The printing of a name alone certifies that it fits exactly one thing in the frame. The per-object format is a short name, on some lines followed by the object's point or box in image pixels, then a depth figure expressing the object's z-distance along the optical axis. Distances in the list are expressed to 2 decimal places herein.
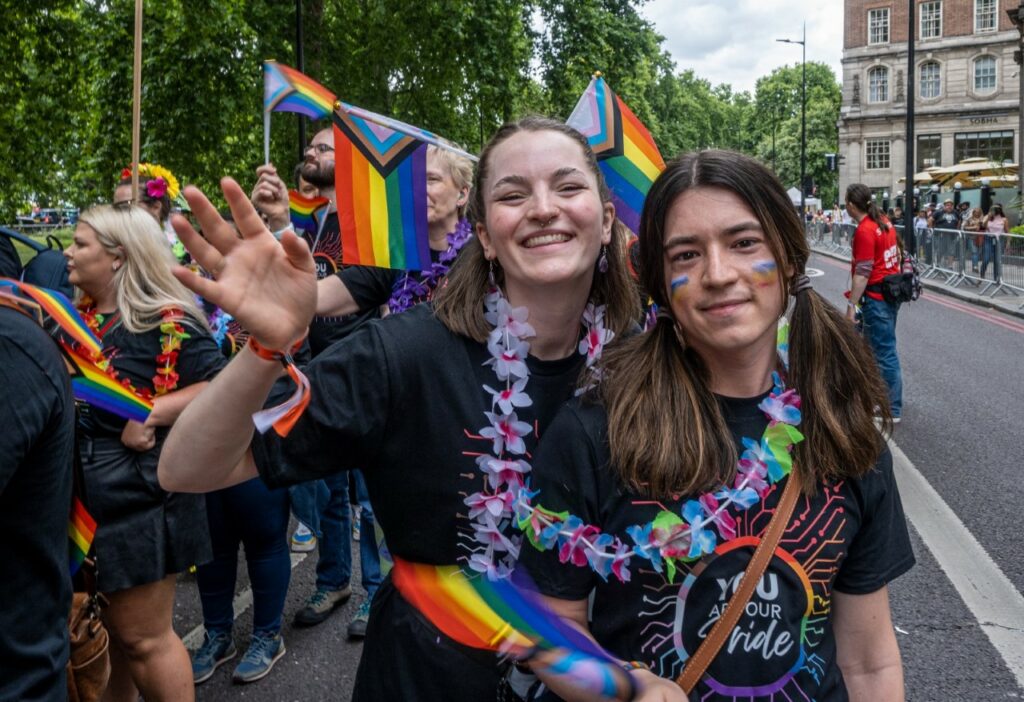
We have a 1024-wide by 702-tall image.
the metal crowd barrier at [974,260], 17.34
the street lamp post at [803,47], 41.16
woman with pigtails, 1.63
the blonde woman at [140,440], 3.04
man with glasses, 4.51
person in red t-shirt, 8.07
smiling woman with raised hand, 1.56
